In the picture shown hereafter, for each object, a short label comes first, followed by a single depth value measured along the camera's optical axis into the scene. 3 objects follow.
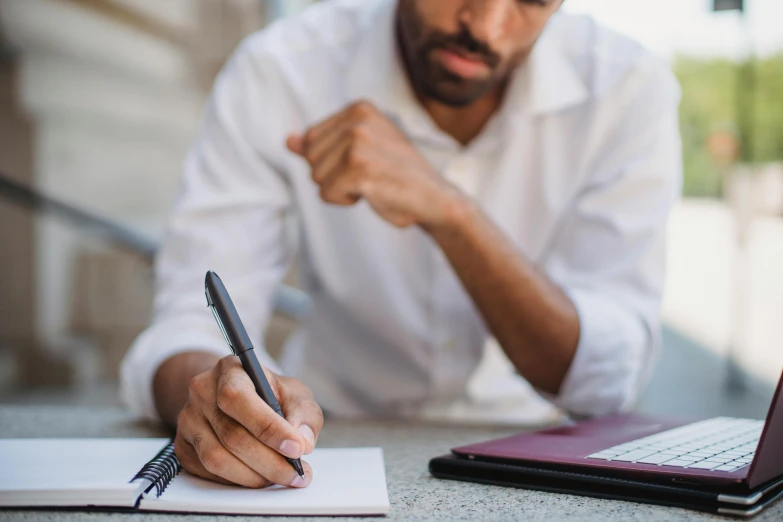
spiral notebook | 0.61
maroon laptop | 0.62
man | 1.09
